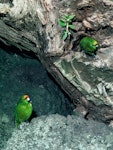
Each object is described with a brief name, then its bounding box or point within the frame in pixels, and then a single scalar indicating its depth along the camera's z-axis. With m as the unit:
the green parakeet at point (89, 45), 4.62
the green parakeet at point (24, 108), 4.97
